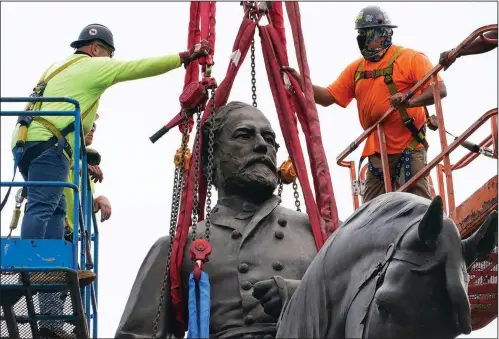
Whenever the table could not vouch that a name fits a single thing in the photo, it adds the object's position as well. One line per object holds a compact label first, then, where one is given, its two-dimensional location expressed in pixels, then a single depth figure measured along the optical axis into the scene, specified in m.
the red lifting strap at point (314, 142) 13.83
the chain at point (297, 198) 14.13
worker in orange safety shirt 16.25
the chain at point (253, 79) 14.10
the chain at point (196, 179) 13.45
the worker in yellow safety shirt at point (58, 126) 14.51
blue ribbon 12.38
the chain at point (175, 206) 13.24
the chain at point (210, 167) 13.25
